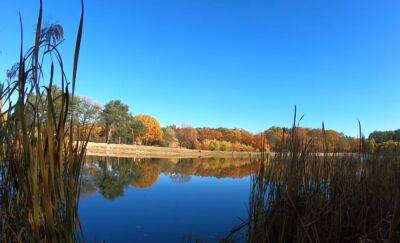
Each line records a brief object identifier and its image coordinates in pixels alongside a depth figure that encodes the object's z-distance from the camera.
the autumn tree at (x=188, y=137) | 91.19
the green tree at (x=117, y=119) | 66.88
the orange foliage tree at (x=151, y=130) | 80.70
